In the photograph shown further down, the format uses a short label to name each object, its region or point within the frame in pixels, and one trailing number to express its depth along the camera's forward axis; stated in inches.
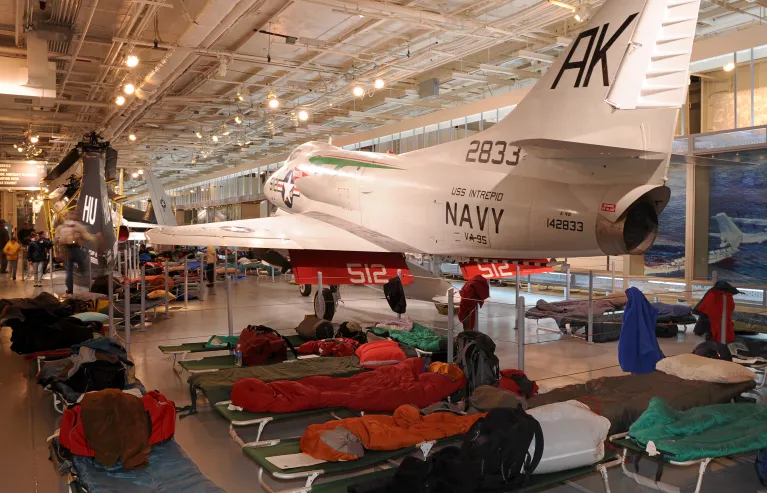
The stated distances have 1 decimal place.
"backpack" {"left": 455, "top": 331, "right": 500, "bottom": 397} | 197.9
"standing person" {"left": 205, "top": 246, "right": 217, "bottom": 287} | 629.0
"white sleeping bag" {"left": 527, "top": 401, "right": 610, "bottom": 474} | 135.1
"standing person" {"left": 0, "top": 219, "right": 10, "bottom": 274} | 730.2
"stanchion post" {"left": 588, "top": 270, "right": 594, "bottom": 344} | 321.4
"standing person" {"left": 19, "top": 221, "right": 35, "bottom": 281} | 720.3
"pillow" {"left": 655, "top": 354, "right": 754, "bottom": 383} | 184.9
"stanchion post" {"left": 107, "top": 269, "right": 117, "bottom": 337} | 270.5
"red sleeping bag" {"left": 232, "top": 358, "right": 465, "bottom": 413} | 176.1
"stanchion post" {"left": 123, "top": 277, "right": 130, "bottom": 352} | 270.4
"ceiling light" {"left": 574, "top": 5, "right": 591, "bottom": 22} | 357.7
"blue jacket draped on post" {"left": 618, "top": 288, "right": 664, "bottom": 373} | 222.5
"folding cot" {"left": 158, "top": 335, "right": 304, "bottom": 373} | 237.8
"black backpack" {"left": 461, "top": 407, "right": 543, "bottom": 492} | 124.2
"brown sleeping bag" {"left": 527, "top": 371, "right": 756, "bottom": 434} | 164.1
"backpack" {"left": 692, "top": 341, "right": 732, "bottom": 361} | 220.5
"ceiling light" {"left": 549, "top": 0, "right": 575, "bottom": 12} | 351.6
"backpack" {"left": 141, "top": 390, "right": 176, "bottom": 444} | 149.5
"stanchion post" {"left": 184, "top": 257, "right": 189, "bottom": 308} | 470.9
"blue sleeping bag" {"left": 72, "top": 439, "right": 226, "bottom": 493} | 126.8
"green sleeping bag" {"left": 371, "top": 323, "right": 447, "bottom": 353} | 259.4
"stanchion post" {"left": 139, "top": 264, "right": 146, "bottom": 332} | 354.6
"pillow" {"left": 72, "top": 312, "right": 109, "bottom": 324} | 281.1
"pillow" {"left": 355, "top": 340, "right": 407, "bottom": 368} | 222.6
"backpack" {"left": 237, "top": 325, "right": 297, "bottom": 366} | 242.8
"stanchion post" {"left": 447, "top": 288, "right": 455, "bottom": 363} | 230.3
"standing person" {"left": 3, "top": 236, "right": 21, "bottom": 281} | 673.0
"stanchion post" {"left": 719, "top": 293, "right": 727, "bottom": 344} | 272.1
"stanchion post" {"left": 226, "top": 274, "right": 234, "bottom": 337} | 296.3
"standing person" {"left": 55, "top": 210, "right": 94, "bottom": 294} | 393.1
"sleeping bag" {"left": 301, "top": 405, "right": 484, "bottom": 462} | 139.5
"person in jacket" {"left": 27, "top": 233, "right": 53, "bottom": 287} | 626.8
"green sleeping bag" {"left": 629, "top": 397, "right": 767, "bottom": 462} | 135.6
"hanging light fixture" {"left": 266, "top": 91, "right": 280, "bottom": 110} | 474.9
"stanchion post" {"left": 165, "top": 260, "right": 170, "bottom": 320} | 411.8
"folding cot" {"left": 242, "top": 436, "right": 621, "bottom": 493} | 129.6
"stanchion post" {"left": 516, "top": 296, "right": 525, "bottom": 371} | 223.7
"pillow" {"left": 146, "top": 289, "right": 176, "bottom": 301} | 404.7
